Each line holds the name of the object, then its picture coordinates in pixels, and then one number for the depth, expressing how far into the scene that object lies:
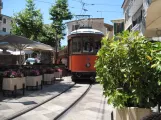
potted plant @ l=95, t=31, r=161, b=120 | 3.86
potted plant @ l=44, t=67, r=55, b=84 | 13.89
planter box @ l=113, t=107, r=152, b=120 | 3.90
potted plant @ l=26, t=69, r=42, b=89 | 11.12
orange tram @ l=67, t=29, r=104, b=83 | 15.32
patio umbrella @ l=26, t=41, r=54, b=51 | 13.12
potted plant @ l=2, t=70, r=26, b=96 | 9.23
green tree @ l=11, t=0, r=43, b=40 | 28.12
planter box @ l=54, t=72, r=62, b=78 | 16.58
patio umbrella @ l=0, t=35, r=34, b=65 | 10.47
